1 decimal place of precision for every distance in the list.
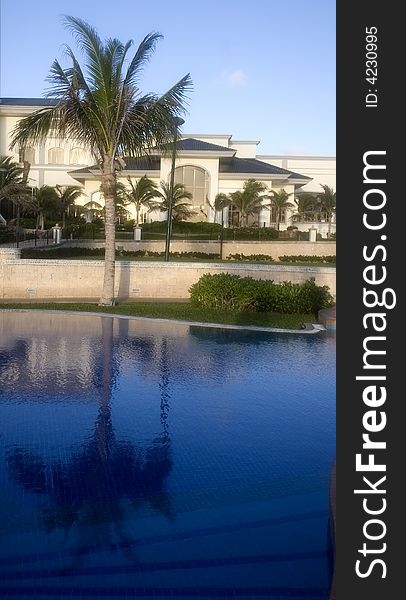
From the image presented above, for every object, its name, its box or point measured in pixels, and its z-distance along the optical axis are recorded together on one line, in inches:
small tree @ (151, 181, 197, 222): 1627.7
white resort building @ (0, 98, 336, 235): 1779.0
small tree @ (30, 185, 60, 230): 1429.6
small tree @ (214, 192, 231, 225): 1695.4
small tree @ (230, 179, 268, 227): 1700.3
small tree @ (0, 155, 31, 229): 1055.0
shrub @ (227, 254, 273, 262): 1374.3
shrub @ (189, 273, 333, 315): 740.6
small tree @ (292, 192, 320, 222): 1888.5
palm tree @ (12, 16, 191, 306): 660.1
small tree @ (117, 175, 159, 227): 1600.6
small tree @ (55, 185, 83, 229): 1539.1
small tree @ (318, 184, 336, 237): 1807.3
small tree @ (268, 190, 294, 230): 1792.6
